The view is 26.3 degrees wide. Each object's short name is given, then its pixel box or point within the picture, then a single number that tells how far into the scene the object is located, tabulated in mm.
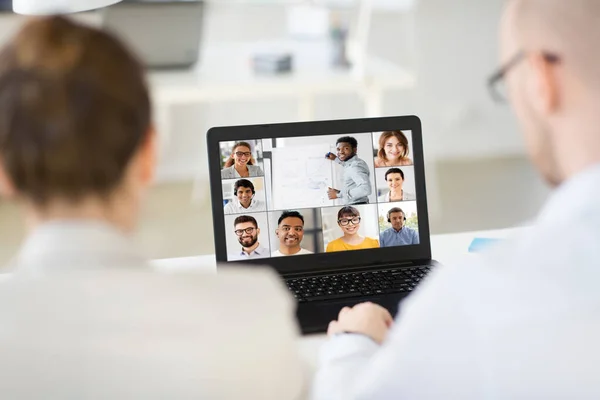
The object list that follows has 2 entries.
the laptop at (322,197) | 2151
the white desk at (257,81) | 4422
